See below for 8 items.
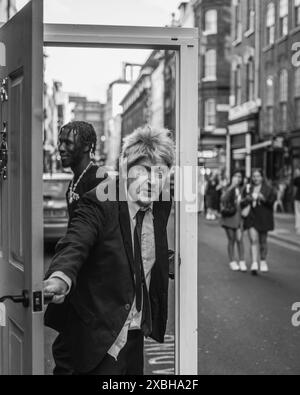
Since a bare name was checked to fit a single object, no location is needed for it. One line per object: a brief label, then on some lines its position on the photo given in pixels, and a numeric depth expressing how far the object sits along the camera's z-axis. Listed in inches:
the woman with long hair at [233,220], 403.9
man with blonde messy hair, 117.5
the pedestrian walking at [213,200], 925.2
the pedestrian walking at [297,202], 657.0
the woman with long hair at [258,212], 399.2
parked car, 484.1
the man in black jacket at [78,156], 141.6
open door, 96.7
